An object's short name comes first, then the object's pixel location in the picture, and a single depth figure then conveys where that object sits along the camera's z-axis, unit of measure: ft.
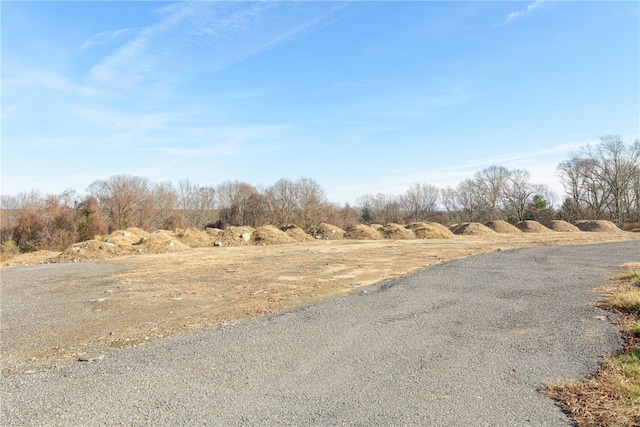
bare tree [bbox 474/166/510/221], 217.15
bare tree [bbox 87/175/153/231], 104.94
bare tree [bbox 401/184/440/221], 245.04
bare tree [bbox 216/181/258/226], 143.54
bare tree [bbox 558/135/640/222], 173.17
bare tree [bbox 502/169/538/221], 209.05
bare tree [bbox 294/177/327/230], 148.36
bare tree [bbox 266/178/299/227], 146.61
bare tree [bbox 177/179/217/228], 169.89
